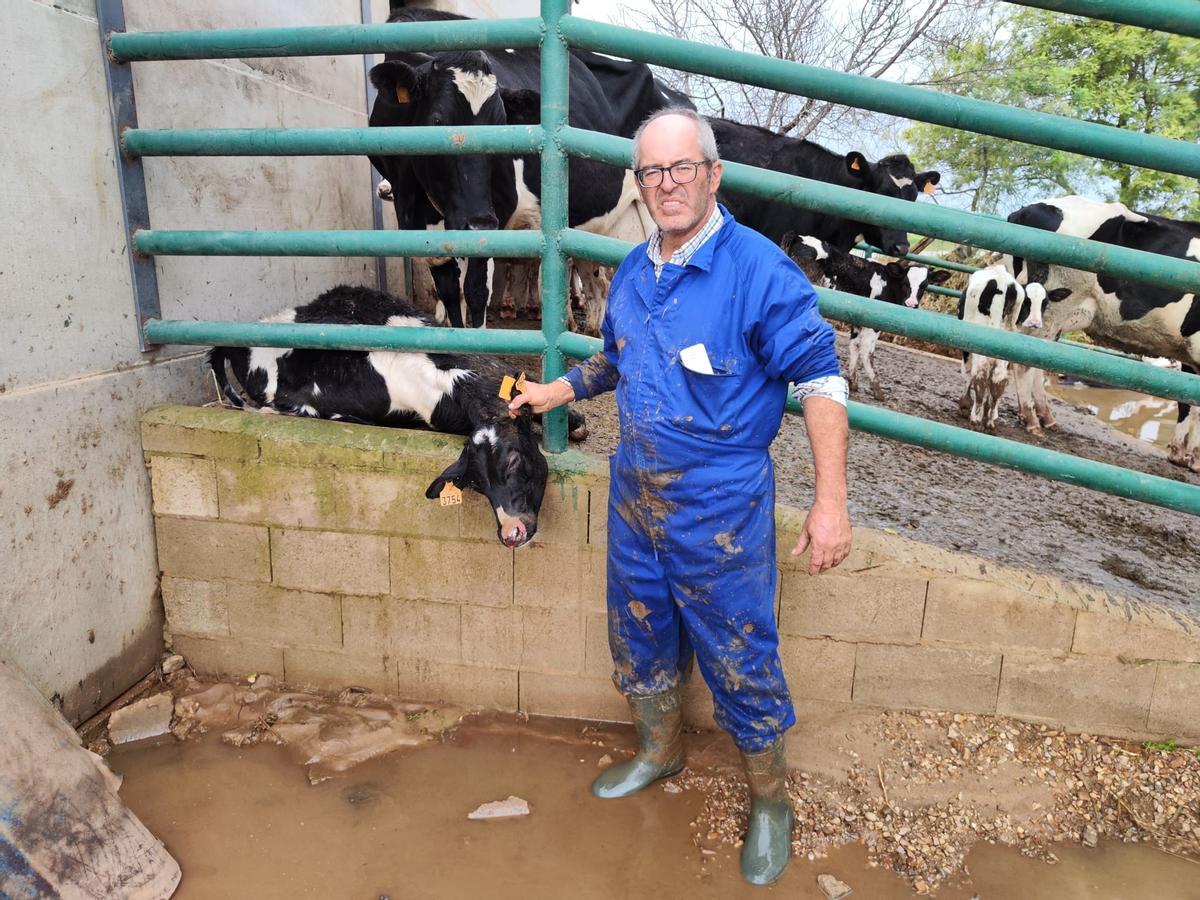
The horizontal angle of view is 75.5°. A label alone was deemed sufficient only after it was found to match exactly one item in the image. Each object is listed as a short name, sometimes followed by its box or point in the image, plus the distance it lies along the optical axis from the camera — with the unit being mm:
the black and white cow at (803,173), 6652
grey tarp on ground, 2006
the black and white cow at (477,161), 3791
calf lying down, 3402
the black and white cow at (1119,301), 5887
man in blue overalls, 1916
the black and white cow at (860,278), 6578
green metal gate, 2291
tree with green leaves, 17906
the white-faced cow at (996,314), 5855
